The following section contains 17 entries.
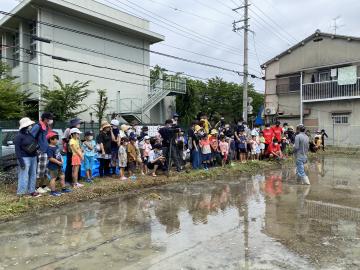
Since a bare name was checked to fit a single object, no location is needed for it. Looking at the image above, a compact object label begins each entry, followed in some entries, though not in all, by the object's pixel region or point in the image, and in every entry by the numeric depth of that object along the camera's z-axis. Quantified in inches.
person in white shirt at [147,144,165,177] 463.5
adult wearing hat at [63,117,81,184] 386.9
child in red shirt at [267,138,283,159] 664.4
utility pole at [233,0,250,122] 940.6
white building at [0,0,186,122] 891.4
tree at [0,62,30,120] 765.3
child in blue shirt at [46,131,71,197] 347.3
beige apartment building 1120.2
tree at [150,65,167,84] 1200.4
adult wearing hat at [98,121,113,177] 426.3
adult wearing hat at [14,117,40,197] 328.5
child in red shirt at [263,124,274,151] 662.5
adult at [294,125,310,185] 458.9
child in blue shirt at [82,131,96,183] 405.1
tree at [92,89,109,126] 947.7
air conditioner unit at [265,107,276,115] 1279.5
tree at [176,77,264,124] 1614.2
